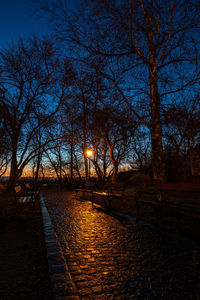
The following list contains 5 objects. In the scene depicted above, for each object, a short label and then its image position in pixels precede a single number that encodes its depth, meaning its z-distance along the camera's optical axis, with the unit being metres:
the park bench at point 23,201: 6.99
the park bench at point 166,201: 4.49
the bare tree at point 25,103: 14.23
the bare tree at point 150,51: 5.64
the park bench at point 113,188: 7.77
